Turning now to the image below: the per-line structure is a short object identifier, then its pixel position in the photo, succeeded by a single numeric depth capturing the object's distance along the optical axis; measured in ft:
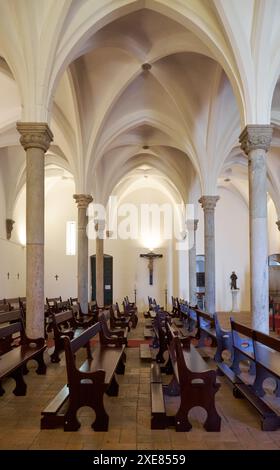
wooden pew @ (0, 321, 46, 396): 15.65
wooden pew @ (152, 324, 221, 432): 12.80
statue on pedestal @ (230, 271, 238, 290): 68.54
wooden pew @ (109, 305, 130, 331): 31.55
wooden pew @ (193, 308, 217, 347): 25.28
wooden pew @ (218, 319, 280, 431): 12.98
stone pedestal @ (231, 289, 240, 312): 68.03
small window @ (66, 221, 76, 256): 71.20
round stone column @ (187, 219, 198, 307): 56.44
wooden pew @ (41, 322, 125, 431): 12.77
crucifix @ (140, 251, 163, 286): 69.49
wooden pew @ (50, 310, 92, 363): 22.79
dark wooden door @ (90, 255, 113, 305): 70.74
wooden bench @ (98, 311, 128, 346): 20.39
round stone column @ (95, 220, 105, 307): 53.01
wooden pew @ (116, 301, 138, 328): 40.39
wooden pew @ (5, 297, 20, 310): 44.75
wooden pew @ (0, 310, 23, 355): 21.91
